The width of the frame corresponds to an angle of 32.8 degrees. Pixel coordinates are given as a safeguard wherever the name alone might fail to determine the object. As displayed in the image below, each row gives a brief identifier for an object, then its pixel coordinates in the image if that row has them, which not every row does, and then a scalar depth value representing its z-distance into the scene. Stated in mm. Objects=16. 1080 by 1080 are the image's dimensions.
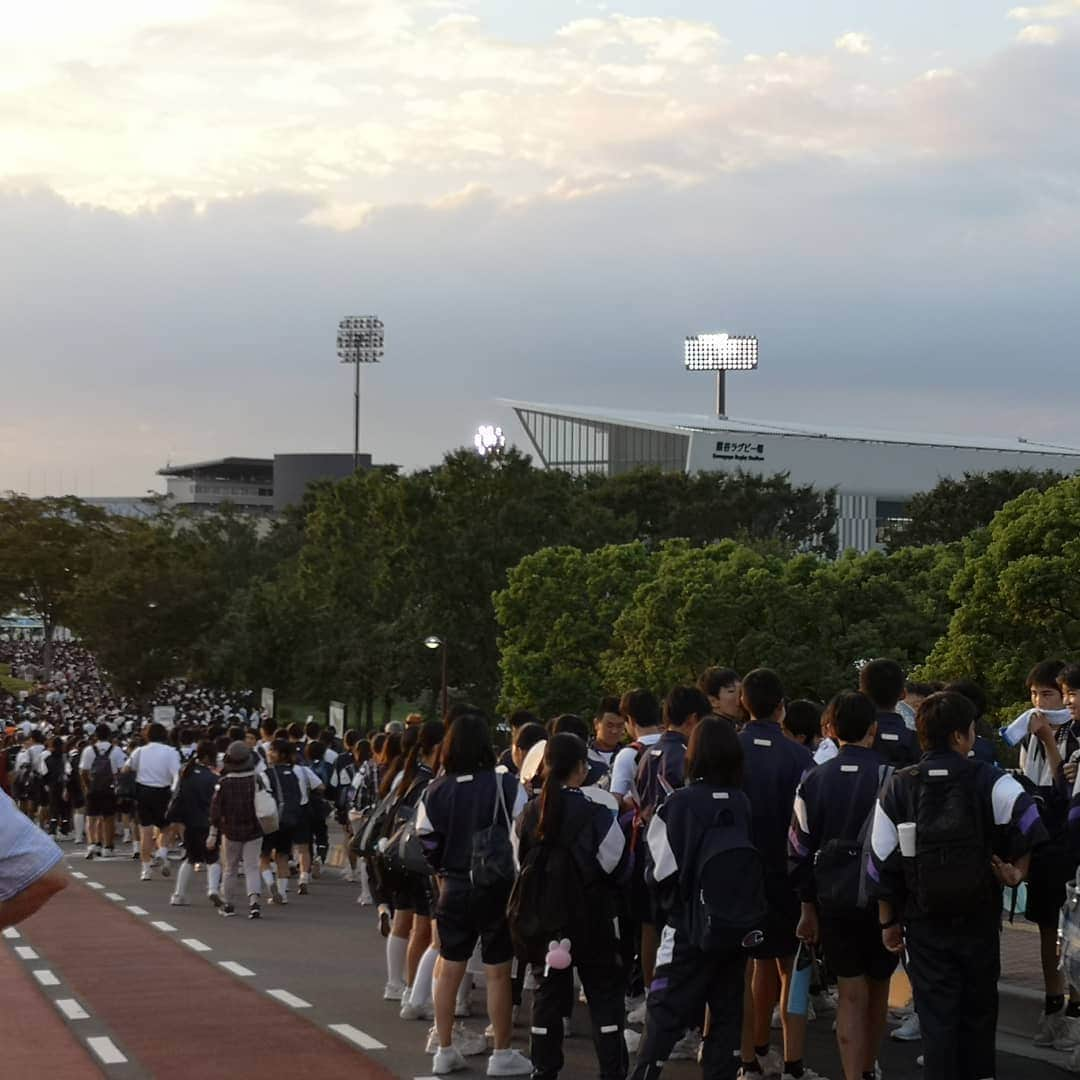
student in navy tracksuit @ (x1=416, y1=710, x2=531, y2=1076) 9766
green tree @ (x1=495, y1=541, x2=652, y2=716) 54031
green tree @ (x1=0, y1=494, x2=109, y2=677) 101125
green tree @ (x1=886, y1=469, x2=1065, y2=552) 78375
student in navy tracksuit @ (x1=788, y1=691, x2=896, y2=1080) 8531
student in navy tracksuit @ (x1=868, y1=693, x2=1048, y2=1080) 7645
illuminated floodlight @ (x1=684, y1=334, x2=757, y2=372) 134750
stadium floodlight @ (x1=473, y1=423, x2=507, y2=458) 111106
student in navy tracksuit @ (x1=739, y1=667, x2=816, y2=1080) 9164
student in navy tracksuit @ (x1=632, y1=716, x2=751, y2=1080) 8031
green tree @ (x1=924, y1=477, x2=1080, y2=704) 33500
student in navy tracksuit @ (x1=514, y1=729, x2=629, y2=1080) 8516
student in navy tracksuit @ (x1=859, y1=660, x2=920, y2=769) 9219
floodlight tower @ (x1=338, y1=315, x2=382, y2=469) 121688
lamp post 55062
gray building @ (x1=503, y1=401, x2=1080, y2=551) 115250
